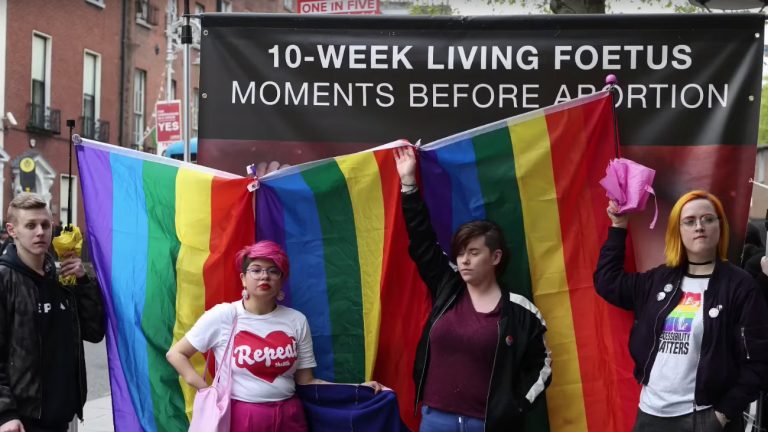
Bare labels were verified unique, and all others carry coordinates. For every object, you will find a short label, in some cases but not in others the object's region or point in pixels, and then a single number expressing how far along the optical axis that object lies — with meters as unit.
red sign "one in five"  8.47
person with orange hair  4.15
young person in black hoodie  4.54
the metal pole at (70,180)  5.10
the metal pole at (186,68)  5.49
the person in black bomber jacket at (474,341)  4.34
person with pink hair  4.51
